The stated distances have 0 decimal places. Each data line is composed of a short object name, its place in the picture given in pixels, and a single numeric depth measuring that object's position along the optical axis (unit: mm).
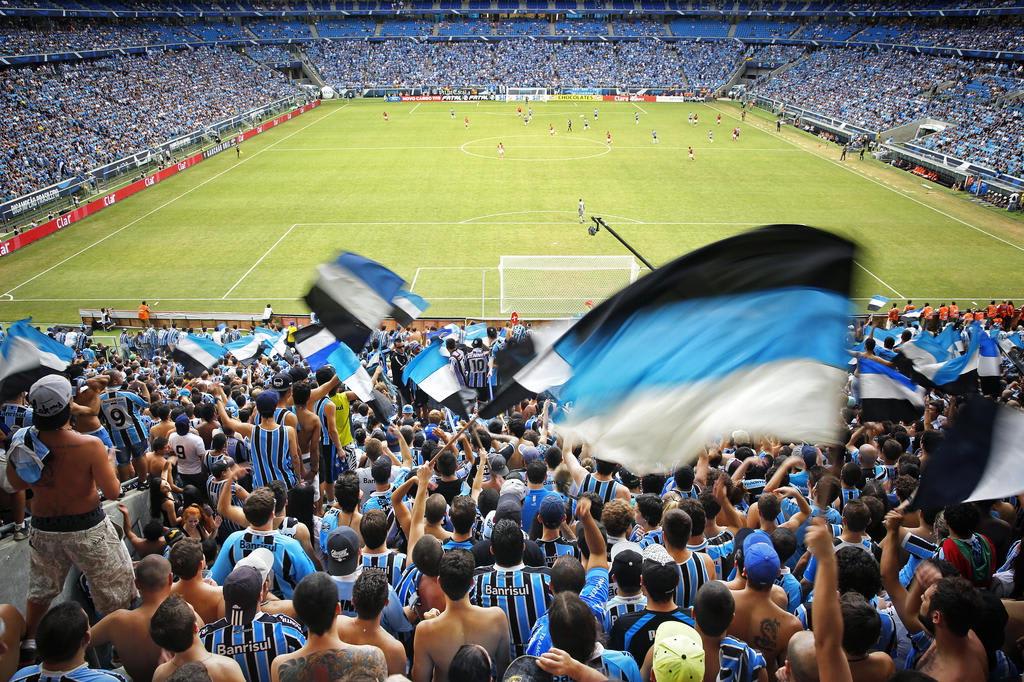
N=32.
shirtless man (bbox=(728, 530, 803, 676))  4582
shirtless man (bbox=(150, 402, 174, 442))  9203
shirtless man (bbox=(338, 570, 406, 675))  4227
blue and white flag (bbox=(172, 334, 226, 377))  13062
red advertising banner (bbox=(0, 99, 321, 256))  32562
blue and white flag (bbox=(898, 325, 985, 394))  9977
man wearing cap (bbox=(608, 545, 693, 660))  4344
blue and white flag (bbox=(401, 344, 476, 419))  8414
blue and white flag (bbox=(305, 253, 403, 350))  8555
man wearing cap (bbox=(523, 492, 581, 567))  5547
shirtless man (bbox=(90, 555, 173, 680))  4570
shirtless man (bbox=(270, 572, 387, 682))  3840
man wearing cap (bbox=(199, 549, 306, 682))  4359
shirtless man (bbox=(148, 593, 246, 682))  3938
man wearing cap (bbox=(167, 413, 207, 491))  8250
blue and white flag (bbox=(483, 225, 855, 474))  3842
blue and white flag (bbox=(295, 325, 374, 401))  9109
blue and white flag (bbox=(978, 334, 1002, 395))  9867
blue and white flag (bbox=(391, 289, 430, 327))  9223
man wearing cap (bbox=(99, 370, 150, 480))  9094
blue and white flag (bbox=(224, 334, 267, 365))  16875
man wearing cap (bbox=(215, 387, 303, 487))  7824
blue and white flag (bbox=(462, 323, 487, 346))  17459
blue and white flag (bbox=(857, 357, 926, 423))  8508
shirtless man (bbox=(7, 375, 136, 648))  5176
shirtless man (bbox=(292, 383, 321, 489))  8242
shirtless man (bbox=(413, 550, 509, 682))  4324
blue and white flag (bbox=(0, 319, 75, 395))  8414
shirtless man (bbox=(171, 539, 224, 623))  4824
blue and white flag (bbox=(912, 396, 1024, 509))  4465
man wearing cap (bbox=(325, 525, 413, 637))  4863
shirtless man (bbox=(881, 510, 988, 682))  3883
